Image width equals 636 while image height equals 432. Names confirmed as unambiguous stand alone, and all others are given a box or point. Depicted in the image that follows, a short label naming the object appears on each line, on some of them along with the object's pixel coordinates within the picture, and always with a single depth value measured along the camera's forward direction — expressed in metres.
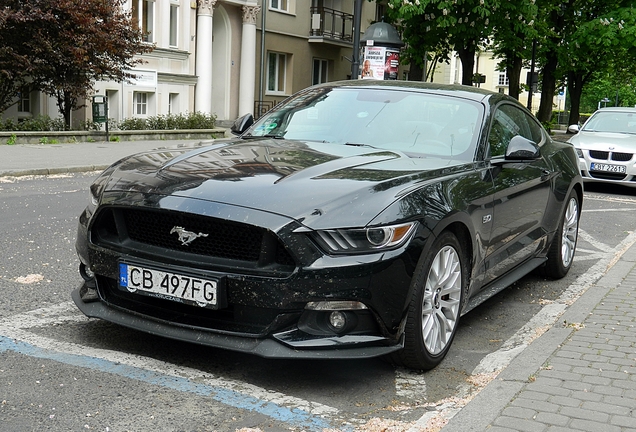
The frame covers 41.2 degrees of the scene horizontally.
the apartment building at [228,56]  26.50
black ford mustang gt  3.94
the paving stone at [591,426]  3.65
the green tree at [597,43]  29.09
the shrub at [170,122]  24.16
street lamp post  20.49
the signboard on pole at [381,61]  24.31
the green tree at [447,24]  25.94
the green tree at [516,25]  26.92
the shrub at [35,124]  19.93
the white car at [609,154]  14.92
